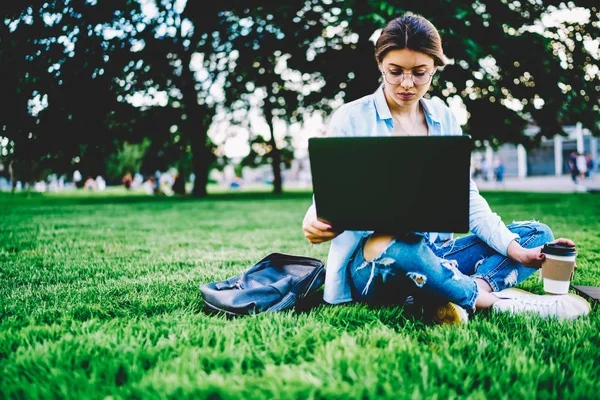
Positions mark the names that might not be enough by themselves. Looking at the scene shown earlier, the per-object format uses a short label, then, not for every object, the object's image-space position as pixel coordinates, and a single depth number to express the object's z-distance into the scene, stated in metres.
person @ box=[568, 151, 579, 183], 18.85
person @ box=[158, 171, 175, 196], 31.07
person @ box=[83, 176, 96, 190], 41.50
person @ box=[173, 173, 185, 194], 26.89
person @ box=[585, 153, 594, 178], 25.19
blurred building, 41.07
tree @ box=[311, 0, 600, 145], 9.44
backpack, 2.36
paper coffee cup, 2.11
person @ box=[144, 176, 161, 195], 27.17
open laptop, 1.76
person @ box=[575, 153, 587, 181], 18.61
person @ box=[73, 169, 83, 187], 50.18
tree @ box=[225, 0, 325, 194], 14.12
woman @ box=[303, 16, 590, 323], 2.04
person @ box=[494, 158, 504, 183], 26.88
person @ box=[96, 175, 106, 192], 41.64
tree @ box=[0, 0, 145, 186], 10.12
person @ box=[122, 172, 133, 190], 38.75
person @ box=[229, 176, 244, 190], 39.49
